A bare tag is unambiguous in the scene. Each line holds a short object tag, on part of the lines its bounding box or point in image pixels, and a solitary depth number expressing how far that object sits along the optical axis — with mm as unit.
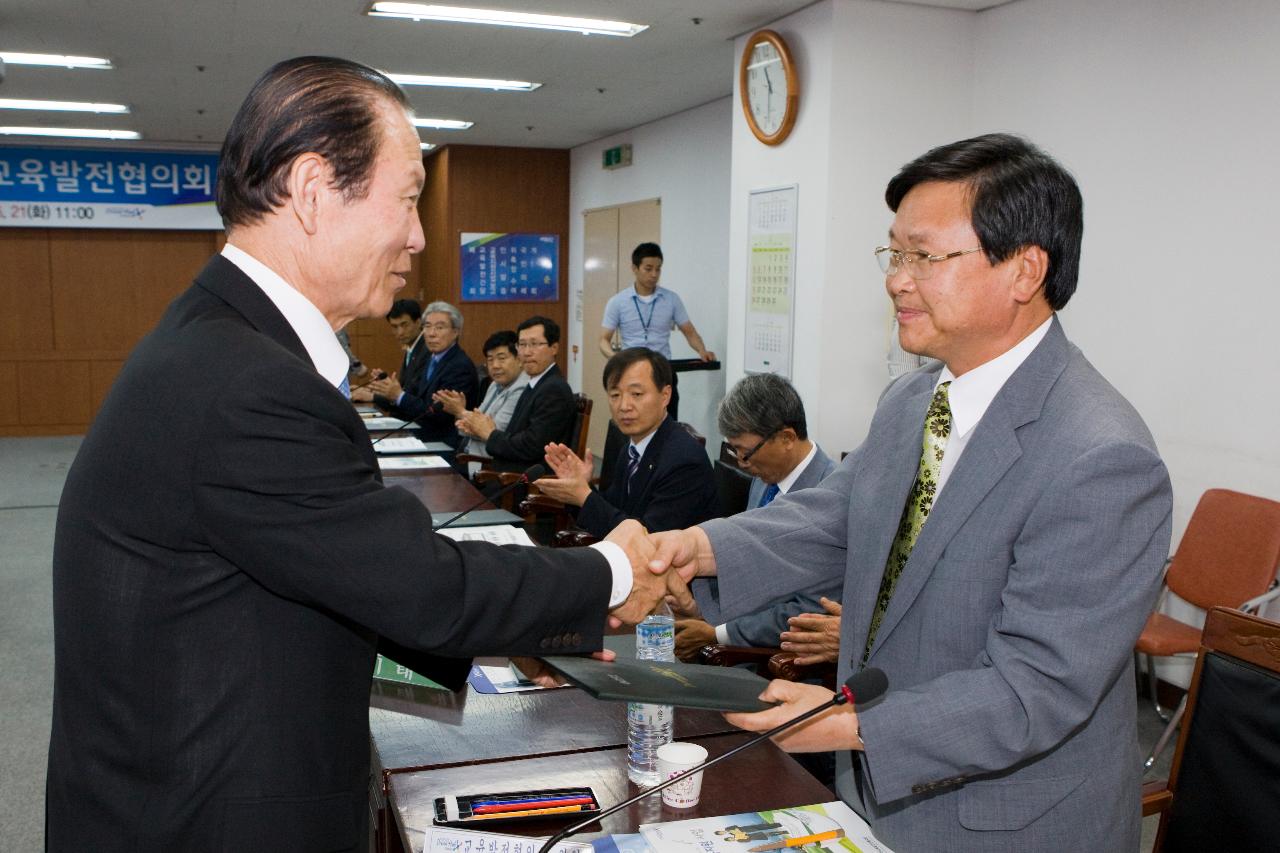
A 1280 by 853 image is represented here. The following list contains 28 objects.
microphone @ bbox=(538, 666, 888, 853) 1151
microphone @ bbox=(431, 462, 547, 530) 3098
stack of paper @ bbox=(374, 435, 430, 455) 5121
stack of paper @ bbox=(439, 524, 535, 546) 3145
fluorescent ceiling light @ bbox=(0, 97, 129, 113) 8039
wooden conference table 1546
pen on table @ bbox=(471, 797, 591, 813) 1476
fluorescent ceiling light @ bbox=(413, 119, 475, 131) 8922
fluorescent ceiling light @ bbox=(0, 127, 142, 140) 9469
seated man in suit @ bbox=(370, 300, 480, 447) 6145
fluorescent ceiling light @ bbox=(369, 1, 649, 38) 5161
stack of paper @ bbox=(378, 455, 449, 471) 4629
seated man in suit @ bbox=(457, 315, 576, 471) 4910
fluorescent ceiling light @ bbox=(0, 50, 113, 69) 6332
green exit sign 8945
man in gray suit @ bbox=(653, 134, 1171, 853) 1185
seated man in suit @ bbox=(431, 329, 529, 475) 5352
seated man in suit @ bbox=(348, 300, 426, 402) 7027
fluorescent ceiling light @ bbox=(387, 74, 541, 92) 6957
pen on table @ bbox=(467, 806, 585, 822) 1455
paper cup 1496
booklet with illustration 1389
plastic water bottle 1614
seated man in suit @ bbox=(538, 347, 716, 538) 3389
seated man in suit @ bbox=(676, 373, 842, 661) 2826
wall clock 4891
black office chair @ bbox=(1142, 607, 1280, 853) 1568
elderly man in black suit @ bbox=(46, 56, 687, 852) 1001
